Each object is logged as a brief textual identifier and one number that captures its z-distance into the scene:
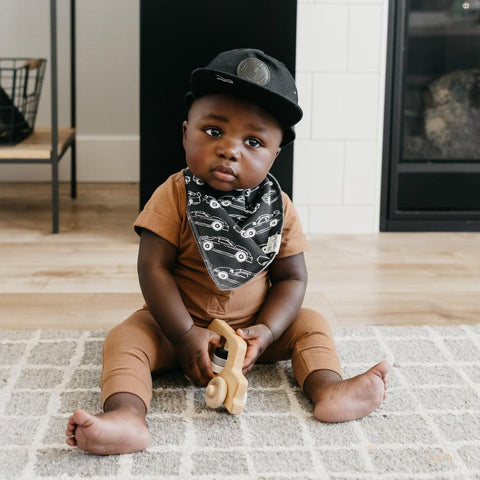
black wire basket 2.74
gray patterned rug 1.47
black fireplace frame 2.71
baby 1.62
